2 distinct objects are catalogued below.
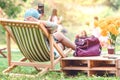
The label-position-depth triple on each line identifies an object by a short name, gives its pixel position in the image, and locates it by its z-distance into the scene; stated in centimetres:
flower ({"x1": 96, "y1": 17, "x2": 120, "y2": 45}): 773
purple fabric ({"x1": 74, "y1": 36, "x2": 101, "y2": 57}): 773
